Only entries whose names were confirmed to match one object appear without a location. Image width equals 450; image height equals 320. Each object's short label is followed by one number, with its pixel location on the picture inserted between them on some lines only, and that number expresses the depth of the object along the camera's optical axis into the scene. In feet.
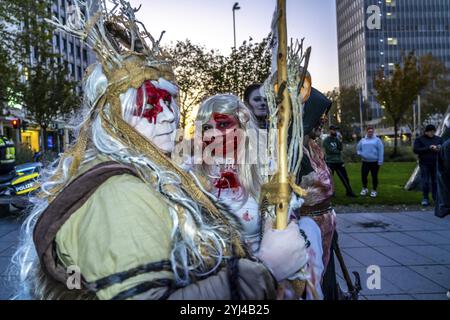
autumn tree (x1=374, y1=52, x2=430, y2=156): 90.58
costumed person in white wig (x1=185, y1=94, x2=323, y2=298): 8.37
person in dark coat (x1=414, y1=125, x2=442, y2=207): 29.84
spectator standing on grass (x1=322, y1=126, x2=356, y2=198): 34.06
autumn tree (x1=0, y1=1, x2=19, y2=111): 52.09
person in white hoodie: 34.55
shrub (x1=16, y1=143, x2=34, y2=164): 48.81
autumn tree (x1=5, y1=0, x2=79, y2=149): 53.57
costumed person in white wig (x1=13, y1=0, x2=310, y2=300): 3.76
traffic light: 61.82
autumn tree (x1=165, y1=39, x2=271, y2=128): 38.29
